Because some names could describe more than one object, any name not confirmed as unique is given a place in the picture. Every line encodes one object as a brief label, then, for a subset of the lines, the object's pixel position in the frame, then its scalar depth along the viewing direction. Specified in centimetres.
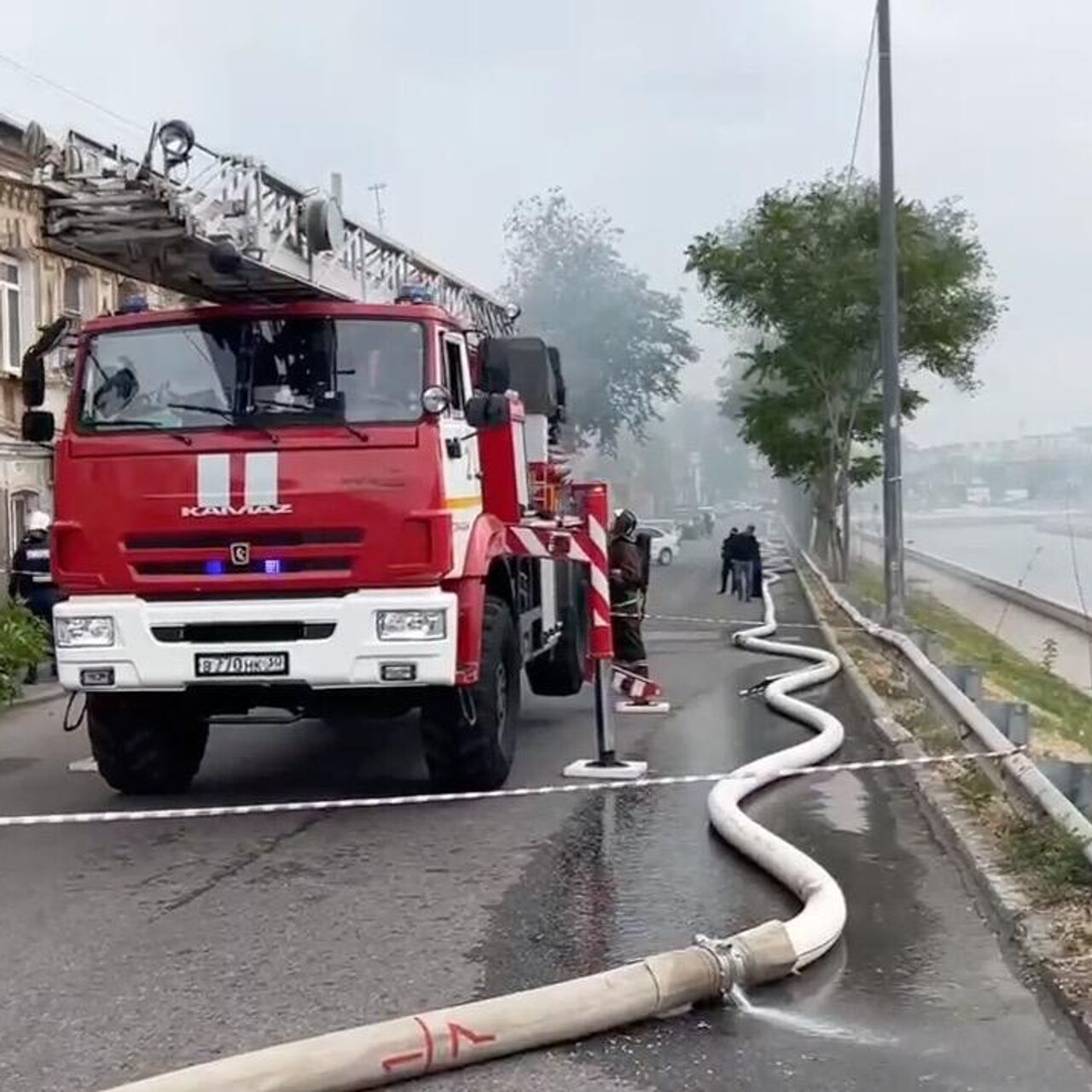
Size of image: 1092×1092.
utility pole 1905
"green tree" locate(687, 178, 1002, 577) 2848
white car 4774
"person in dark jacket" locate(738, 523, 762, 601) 2964
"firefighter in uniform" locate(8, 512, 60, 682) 1595
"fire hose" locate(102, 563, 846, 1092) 434
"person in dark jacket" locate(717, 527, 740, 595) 2994
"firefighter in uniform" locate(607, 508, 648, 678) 1387
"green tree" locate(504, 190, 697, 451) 4706
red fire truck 830
